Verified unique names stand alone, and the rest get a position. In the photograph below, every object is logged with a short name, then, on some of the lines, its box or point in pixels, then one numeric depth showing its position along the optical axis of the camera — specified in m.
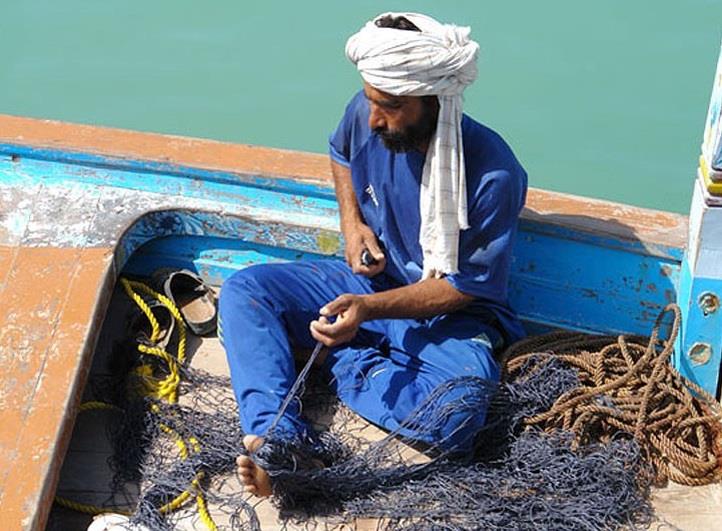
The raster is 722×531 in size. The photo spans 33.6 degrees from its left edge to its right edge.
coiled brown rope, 3.49
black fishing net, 3.26
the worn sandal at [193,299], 3.95
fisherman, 3.34
